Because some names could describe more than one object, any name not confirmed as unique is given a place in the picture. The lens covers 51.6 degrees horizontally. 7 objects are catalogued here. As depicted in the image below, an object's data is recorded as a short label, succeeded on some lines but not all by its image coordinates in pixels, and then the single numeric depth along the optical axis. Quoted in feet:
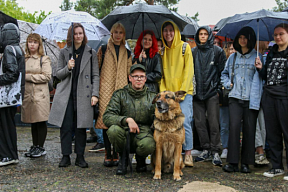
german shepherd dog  14.60
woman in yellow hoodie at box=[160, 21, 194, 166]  17.30
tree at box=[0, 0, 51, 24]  76.07
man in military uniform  14.73
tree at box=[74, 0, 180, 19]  53.93
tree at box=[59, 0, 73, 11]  78.62
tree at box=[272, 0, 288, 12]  79.61
